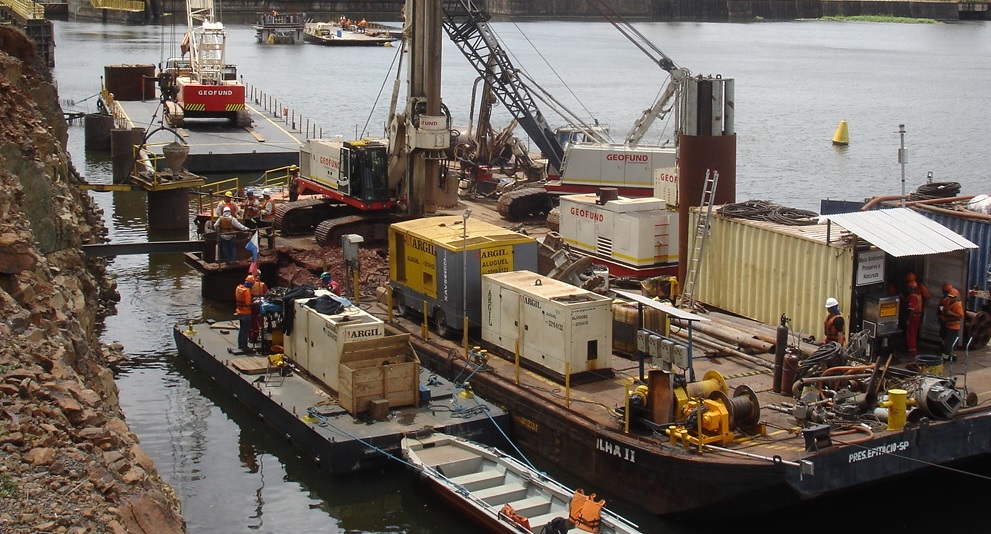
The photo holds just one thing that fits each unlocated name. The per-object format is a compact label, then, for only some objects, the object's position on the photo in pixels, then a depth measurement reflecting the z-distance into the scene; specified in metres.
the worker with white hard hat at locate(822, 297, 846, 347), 20.31
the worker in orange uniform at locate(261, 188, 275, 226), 35.25
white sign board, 21.30
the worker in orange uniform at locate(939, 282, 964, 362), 20.73
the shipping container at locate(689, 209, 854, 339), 21.88
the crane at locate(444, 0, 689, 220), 36.00
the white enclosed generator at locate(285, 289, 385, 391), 21.62
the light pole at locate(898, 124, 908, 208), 22.89
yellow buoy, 69.25
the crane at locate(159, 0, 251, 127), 58.00
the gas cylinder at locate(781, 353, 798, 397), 19.58
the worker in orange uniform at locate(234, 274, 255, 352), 24.22
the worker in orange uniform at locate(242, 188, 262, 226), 35.00
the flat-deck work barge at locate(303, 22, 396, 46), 139.75
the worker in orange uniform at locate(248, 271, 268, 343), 24.56
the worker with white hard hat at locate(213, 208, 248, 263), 31.11
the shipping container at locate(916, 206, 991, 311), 24.02
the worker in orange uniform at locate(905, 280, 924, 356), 20.97
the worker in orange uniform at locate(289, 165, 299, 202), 38.16
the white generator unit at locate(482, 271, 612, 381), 20.61
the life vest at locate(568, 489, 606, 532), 16.72
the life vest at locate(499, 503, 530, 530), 17.06
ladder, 24.62
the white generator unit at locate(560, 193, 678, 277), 27.80
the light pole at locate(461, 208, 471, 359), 23.12
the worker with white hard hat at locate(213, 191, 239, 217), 33.44
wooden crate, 20.80
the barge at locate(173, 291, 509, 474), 20.19
